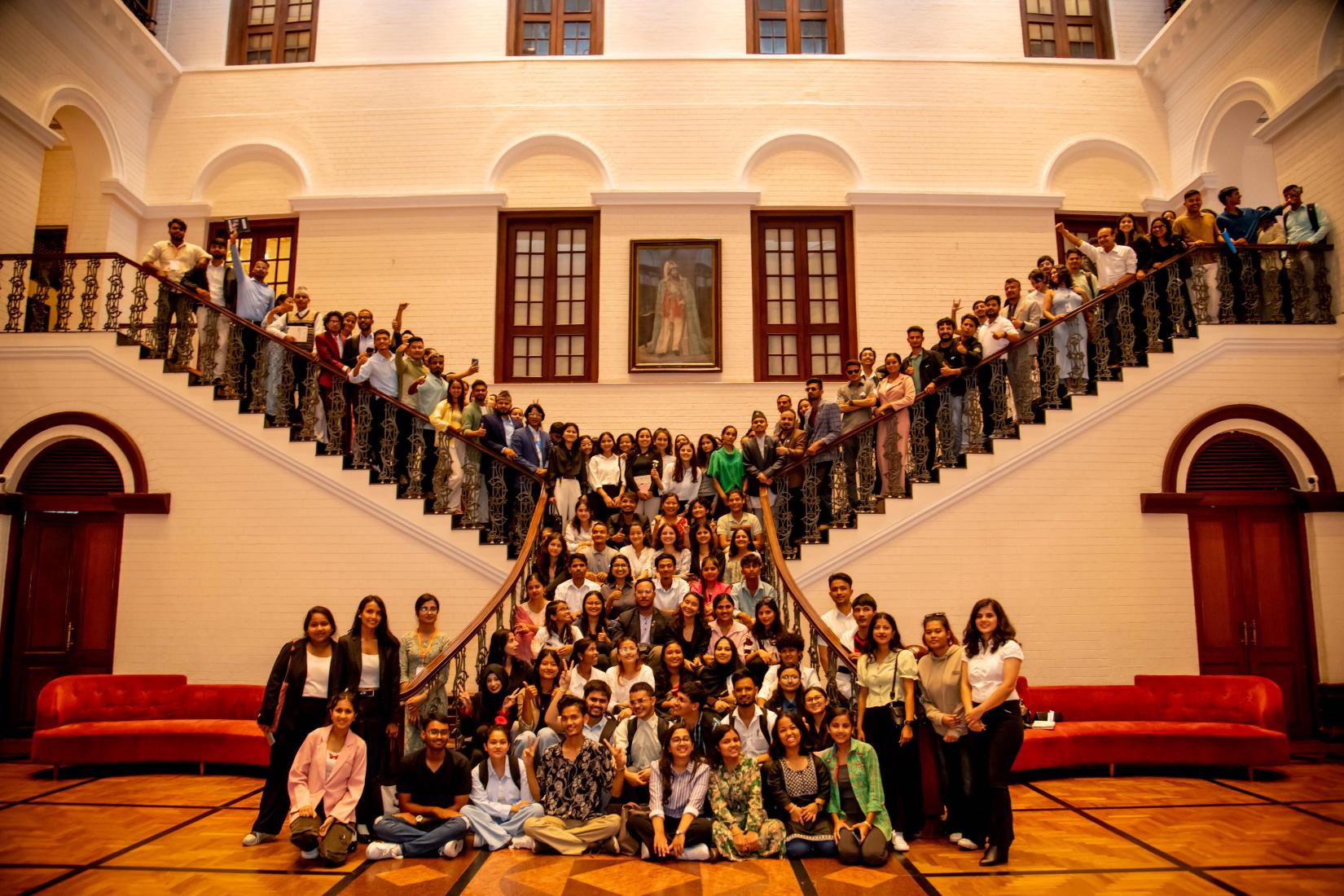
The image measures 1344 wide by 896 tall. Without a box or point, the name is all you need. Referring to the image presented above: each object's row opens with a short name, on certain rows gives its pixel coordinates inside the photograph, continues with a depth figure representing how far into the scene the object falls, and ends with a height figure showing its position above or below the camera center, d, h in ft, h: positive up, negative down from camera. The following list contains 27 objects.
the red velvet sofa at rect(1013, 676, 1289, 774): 23.66 -3.60
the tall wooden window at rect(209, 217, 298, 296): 39.70 +14.23
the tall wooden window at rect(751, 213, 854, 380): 38.19 +11.83
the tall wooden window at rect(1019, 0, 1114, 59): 41.22 +24.19
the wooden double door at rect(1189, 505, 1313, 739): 28.48 -0.36
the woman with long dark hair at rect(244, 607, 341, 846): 18.98 -2.26
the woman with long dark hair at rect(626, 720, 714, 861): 17.71 -4.27
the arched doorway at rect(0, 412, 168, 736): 29.58 +1.19
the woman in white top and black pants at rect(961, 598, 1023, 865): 17.69 -2.32
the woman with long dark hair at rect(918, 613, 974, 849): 18.44 -2.47
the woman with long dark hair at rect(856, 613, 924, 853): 18.83 -2.71
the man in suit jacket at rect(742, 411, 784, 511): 28.09 +3.81
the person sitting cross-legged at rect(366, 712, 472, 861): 17.90 -4.32
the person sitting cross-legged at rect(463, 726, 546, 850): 18.34 -4.30
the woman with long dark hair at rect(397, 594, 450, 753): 21.65 -1.52
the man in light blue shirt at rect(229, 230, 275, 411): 30.32 +9.39
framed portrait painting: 37.73 +11.16
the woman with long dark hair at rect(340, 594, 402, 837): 19.30 -2.00
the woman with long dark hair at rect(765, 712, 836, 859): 17.98 -3.86
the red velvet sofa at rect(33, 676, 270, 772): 24.27 -3.73
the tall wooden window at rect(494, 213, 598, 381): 38.27 +11.69
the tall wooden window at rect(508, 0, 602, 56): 40.88 +24.03
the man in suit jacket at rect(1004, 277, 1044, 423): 28.66 +6.69
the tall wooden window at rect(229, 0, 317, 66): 41.52 +24.17
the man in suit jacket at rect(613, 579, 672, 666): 22.52 -0.89
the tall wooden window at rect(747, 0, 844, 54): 40.70 +24.02
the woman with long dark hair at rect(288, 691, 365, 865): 17.71 -3.74
